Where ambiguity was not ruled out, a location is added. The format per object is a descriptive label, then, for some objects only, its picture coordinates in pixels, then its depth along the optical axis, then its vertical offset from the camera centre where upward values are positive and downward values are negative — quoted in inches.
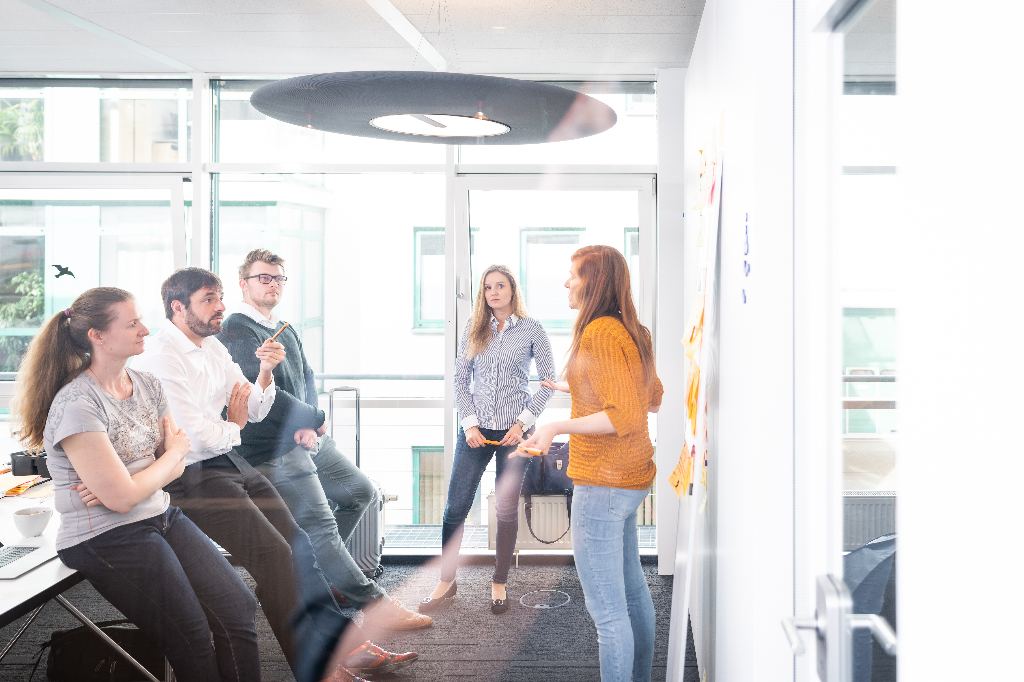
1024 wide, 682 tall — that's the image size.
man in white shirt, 114.8 -22.1
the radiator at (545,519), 170.4 -38.3
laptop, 86.7 -24.9
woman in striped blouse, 149.1 -13.3
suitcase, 157.6 -40.3
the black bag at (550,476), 167.9 -28.9
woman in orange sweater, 94.7 -12.1
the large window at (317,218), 177.3 +24.6
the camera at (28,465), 119.3 -19.6
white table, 79.2 -25.9
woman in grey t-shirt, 93.4 -18.4
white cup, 97.4 -22.5
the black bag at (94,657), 112.3 -44.6
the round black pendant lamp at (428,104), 77.7 +23.5
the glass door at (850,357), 40.5 -1.3
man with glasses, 131.8 -17.8
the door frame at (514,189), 175.2 +22.3
